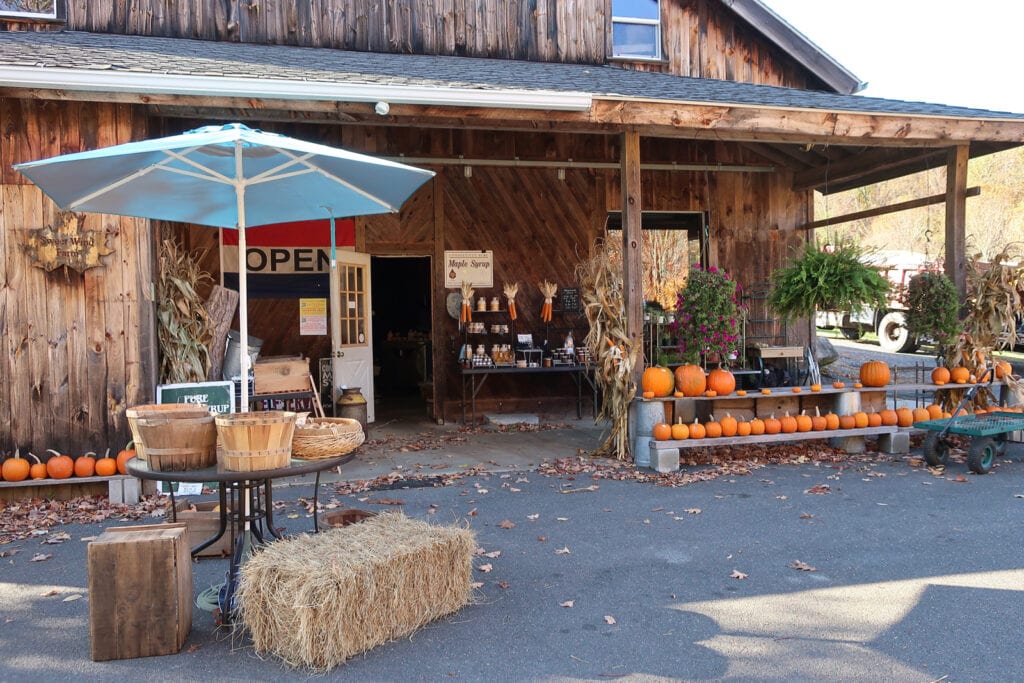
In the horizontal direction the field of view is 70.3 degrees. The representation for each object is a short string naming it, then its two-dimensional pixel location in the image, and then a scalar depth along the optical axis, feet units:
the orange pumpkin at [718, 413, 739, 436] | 23.03
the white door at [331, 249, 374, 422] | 29.17
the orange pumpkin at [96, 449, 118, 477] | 19.35
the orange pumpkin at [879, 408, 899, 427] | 24.58
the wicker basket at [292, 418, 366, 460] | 11.95
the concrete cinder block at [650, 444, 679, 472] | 21.90
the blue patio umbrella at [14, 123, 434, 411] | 12.00
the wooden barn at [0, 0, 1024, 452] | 19.57
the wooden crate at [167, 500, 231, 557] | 14.84
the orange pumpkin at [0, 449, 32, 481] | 18.80
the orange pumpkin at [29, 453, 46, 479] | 19.07
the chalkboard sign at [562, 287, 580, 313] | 32.65
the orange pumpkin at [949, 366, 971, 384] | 25.70
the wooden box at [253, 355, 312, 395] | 24.59
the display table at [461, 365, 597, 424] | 30.01
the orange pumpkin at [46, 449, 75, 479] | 19.16
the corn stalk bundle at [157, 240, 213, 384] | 21.71
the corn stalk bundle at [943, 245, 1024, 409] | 25.29
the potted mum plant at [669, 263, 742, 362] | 23.18
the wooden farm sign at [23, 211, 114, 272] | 19.47
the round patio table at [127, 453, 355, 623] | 10.84
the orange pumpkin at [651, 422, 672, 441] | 22.21
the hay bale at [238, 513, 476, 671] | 10.24
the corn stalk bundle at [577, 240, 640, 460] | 23.13
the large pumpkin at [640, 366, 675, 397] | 22.91
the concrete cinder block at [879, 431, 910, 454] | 24.38
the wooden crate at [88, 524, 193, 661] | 10.66
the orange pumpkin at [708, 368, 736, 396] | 23.52
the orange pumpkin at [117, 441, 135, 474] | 19.21
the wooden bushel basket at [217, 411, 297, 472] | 10.86
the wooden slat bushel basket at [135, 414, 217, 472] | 10.92
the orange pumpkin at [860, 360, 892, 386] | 25.12
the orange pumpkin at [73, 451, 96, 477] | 19.30
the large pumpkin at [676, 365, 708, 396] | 23.24
